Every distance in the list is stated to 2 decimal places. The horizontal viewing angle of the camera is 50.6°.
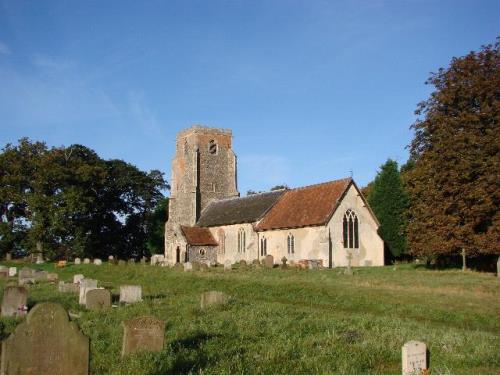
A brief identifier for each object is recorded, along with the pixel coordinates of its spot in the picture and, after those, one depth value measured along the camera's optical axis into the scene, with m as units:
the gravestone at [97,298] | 15.95
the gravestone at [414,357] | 8.09
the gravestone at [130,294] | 17.52
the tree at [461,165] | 27.86
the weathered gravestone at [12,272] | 32.25
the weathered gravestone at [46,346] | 6.20
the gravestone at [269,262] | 35.53
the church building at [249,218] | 37.78
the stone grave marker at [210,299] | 15.34
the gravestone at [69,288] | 21.58
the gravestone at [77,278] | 24.29
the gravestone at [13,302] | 14.95
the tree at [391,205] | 42.88
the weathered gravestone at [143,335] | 9.05
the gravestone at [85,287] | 17.24
